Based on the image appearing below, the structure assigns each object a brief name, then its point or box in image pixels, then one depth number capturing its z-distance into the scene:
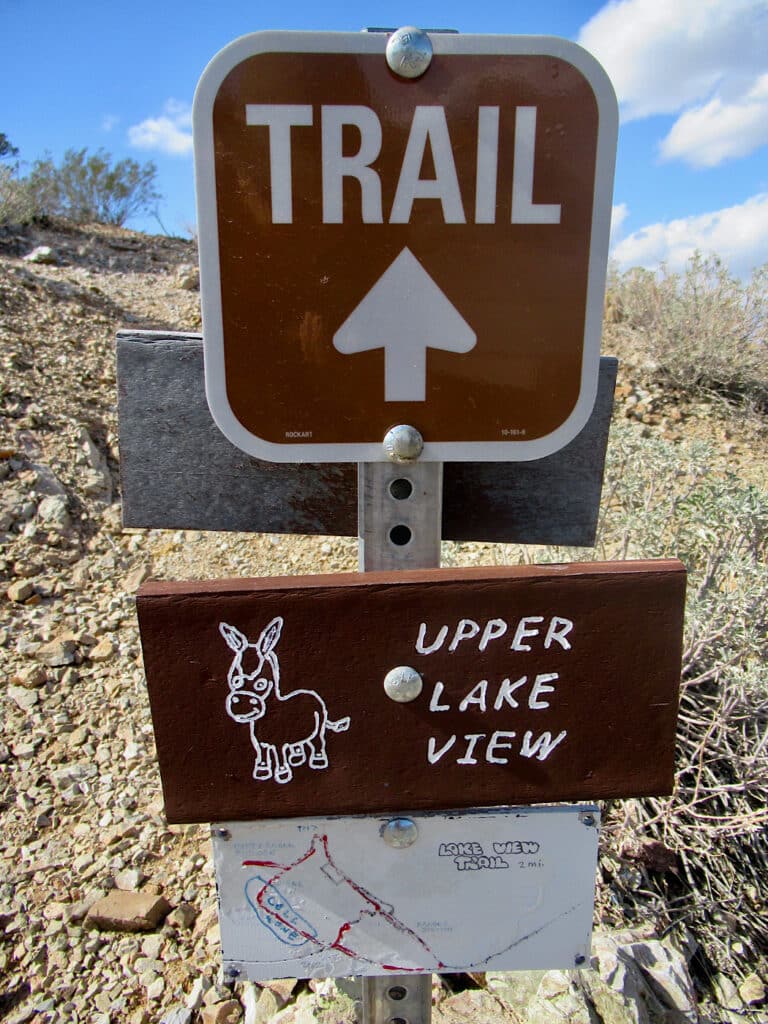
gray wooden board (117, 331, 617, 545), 1.02
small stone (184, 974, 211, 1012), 1.70
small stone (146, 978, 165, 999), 1.74
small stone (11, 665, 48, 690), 2.71
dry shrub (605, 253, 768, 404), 5.01
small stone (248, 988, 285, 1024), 1.64
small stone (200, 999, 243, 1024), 1.66
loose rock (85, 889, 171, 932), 1.88
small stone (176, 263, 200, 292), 7.93
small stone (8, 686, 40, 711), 2.62
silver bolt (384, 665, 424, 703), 0.87
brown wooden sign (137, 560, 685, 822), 0.86
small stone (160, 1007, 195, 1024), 1.67
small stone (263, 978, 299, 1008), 1.69
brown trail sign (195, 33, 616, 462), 0.79
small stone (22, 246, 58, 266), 7.74
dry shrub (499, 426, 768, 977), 2.00
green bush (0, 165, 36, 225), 8.44
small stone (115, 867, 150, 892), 2.01
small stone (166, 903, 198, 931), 1.90
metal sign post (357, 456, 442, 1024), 0.94
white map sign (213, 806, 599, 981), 0.98
